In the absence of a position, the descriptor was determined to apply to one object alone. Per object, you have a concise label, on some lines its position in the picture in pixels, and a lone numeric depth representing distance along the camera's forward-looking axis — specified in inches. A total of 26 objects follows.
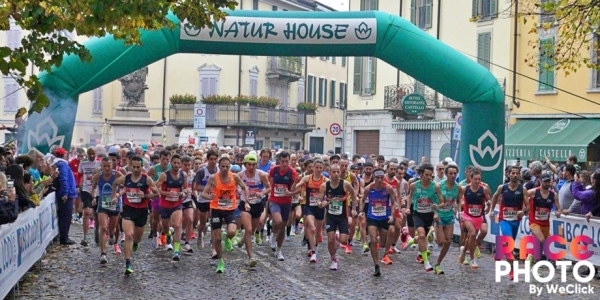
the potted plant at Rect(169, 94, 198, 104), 2027.6
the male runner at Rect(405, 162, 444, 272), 525.3
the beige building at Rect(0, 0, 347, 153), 2022.6
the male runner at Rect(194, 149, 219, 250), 582.6
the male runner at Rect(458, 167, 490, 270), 537.4
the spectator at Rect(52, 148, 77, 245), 597.0
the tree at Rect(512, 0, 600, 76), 609.9
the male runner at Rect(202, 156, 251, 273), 512.1
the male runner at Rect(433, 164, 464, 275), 518.3
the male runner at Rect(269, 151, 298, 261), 582.6
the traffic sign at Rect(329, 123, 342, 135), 1219.9
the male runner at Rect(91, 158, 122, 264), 520.7
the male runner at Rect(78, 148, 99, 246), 615.5
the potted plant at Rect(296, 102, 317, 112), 2221.9
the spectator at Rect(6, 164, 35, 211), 437.4
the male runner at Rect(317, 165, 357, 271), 527.2
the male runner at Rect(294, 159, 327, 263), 545.0
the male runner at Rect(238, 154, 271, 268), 563.8
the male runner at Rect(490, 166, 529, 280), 538.0
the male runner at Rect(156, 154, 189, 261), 543.5
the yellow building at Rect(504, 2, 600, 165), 1062.4
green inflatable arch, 623.5
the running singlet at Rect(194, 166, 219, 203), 584.9
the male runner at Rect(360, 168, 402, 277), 516.1
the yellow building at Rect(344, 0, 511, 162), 1253.7
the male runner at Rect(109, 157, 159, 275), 510.0
